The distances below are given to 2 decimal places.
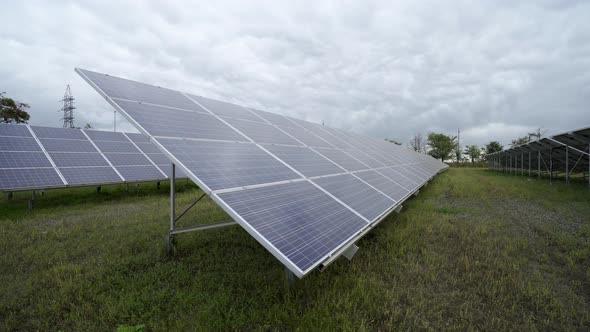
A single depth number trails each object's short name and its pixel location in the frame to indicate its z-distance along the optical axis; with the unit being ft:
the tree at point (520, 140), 259.39
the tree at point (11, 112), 112.06
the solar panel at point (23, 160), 32.12
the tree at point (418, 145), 292.73
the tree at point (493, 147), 270.26
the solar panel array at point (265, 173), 10.75
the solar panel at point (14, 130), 37.43
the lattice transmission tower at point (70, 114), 182.70
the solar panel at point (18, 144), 34.68
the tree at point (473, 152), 283.59
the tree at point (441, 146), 273.95
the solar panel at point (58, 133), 41.11
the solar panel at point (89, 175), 33.81
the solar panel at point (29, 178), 29.30
